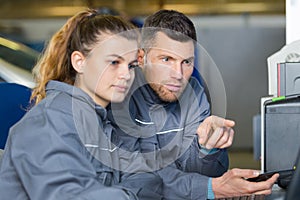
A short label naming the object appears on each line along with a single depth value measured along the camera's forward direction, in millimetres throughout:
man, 1803
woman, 1474
